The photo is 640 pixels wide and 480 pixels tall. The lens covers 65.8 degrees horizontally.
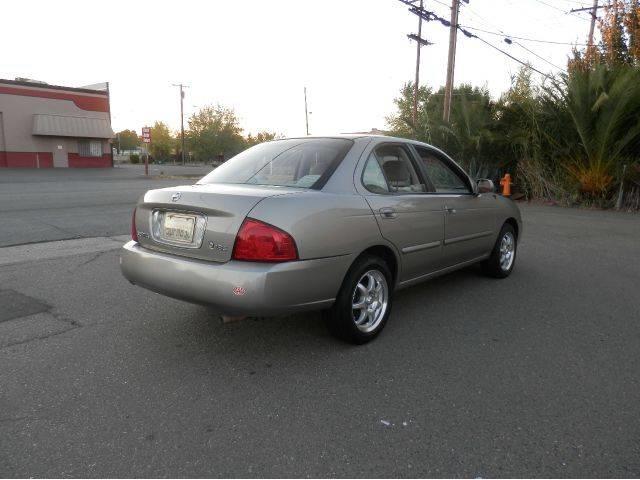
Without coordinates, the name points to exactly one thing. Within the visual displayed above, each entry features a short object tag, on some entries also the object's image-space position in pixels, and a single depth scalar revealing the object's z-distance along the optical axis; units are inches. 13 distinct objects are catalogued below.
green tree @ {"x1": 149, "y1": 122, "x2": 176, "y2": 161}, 3255.4
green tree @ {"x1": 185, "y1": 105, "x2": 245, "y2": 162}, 2810.0
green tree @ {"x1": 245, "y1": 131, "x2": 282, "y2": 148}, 3730.1
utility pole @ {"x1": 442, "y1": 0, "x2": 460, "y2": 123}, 751.5
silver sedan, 119.9
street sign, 1224.8
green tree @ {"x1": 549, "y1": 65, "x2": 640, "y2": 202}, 492.4
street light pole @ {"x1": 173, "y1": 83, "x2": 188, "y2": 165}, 2645.2
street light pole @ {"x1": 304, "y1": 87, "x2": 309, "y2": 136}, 2350.4
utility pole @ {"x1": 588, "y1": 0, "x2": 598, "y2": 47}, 973.2
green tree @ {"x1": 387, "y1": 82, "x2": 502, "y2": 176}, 621.6
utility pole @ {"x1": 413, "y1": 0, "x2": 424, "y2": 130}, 1215.7
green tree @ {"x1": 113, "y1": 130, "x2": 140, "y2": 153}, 4477.6
